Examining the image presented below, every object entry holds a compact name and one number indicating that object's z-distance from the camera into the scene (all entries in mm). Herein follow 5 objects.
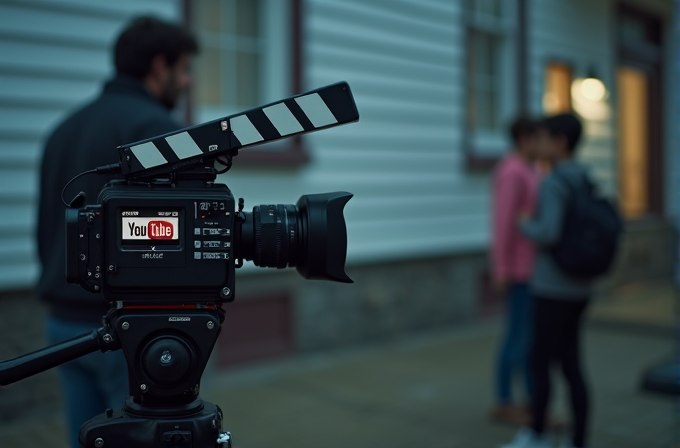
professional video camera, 1800
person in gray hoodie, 4145
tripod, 1809
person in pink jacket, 5059
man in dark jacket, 2598
